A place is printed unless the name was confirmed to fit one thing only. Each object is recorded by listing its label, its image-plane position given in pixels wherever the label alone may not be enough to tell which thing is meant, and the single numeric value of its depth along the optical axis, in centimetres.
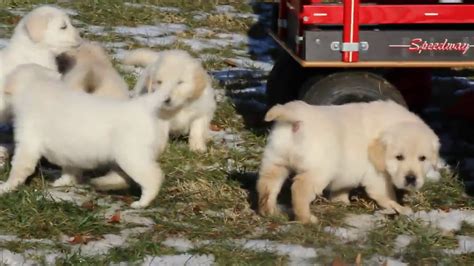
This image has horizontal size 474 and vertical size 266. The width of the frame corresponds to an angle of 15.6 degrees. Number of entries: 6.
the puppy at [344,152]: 944
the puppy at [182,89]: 1164
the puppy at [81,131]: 960
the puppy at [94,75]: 1116
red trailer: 1127
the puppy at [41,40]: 1209
